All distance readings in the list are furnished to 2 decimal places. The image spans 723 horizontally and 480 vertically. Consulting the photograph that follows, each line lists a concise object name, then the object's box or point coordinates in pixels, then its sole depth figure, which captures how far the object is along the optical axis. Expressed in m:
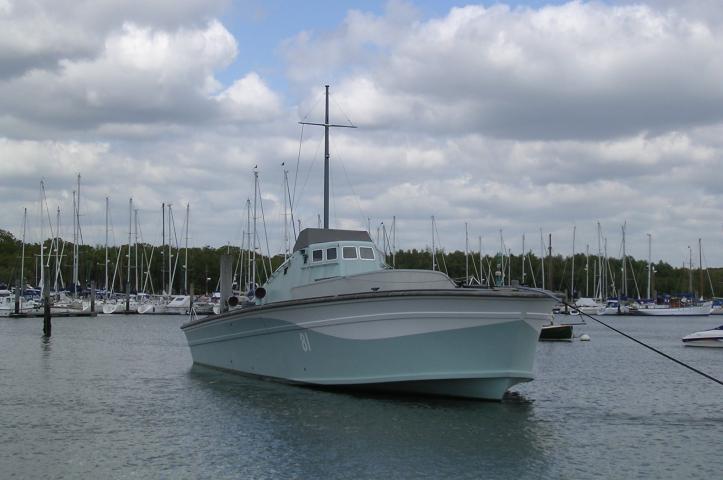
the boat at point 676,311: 114.25
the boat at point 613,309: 115.15
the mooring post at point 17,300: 84.25
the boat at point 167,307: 103.44
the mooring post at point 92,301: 91.81
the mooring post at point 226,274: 32.47
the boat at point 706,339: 52.31
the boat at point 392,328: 21.17
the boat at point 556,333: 57.91
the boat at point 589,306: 113.88
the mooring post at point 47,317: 57.84
